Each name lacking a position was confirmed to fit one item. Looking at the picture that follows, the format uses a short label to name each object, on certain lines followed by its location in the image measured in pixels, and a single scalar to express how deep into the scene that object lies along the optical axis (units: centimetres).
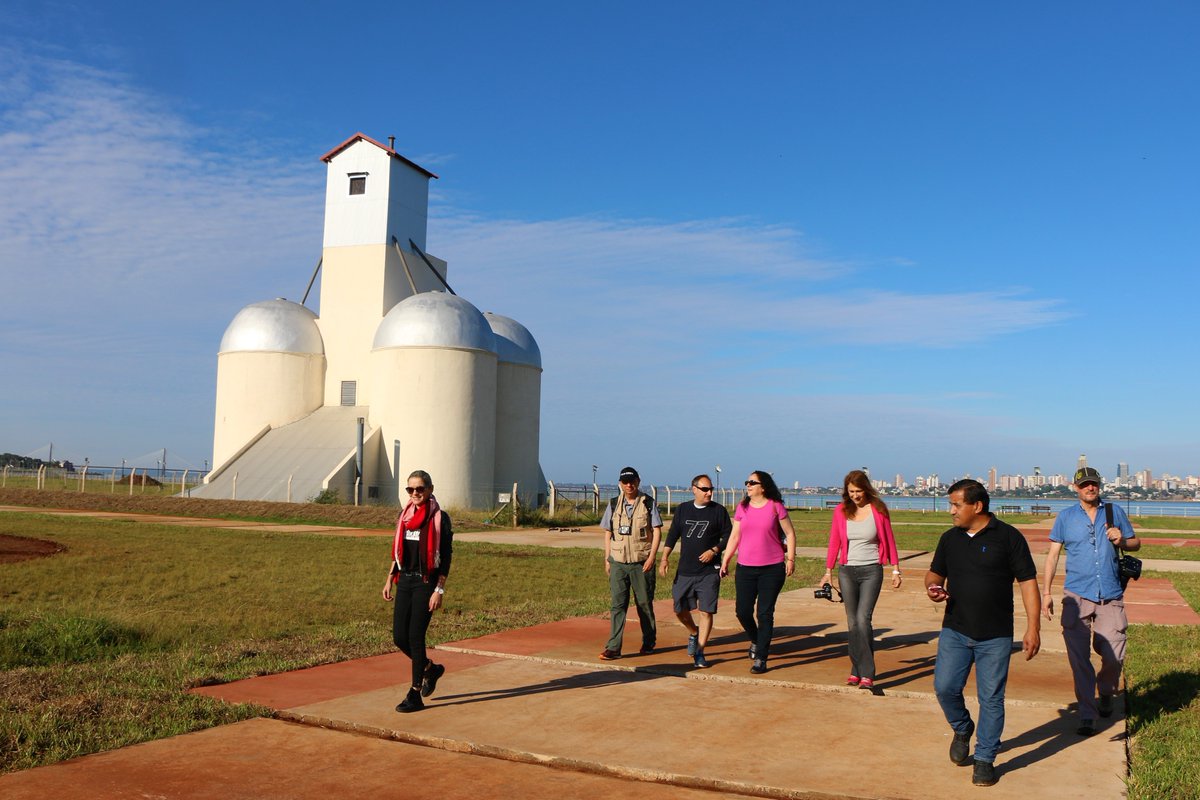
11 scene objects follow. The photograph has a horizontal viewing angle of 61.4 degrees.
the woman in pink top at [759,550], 880
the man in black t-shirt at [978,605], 579
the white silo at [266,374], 4084
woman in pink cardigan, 791
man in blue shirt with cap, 689
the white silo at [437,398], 3644
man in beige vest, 935
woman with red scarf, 708
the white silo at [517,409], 4178
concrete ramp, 3638
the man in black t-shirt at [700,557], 903
